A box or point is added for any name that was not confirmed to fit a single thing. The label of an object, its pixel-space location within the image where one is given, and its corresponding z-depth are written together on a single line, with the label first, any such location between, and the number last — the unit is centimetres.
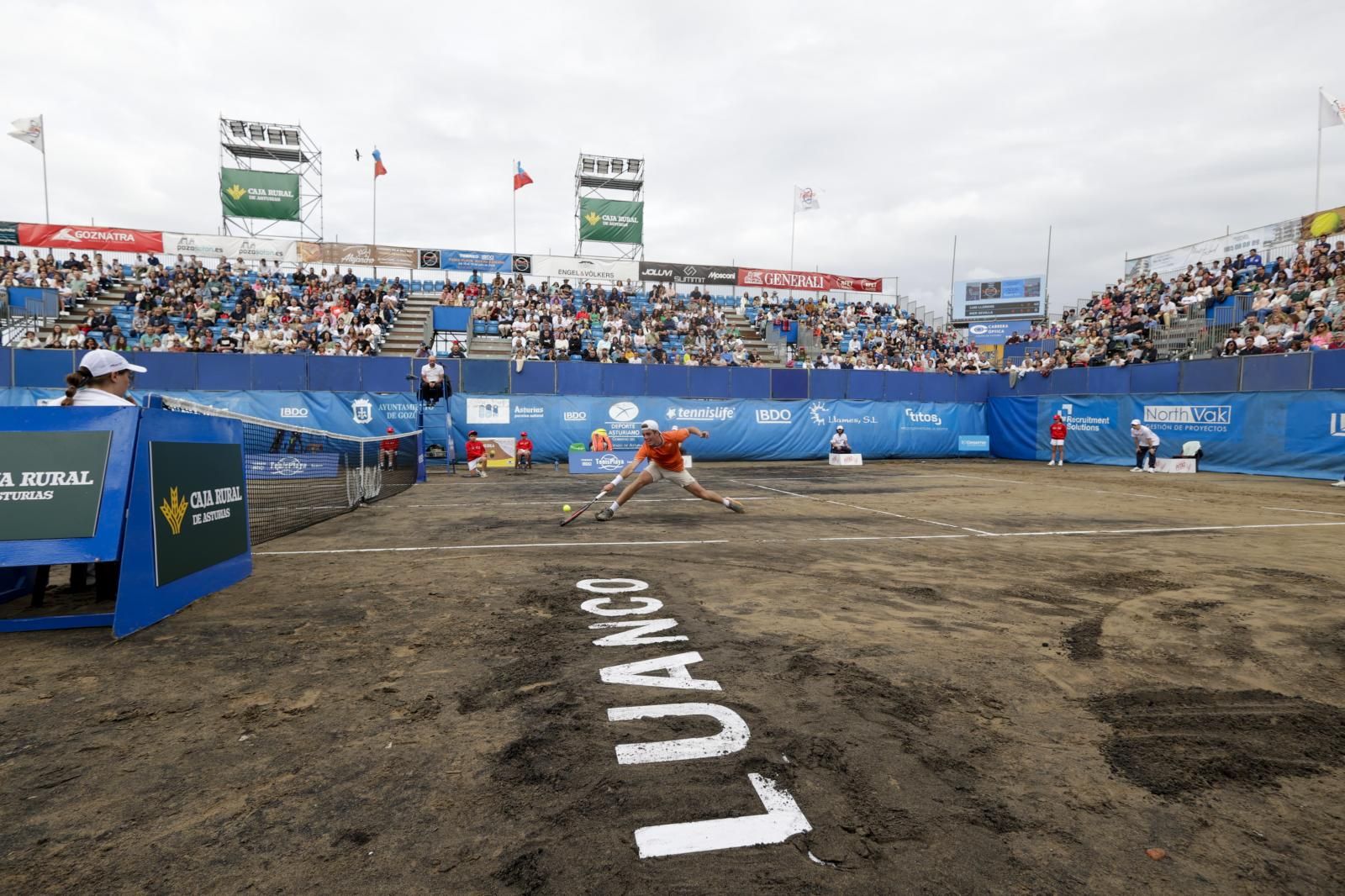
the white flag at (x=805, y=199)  4572
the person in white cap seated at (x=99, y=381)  520
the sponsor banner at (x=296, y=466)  973
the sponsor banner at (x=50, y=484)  459
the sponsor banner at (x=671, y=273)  3759
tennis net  931
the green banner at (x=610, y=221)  4053
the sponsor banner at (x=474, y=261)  3431
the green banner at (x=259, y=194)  3538
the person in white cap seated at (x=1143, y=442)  2127
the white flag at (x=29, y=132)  3381
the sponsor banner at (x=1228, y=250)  2989
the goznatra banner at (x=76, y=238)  3006
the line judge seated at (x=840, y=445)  2498
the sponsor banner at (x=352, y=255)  3297
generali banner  3884
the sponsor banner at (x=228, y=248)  3144
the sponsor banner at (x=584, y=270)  3556
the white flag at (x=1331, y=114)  2911
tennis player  1060
